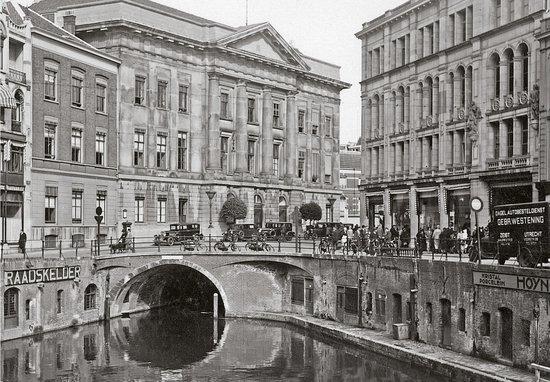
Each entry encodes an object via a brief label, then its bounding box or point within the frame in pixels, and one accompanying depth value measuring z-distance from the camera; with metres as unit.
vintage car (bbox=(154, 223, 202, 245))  55.69
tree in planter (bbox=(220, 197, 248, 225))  67.38
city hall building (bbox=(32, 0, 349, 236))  62.25
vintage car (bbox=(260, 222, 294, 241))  62.38
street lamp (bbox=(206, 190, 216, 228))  64.75
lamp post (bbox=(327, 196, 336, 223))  72.07
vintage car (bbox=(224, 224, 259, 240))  60.03
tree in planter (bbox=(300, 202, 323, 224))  74.38
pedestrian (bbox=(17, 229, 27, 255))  44.06
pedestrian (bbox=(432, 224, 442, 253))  40.59
